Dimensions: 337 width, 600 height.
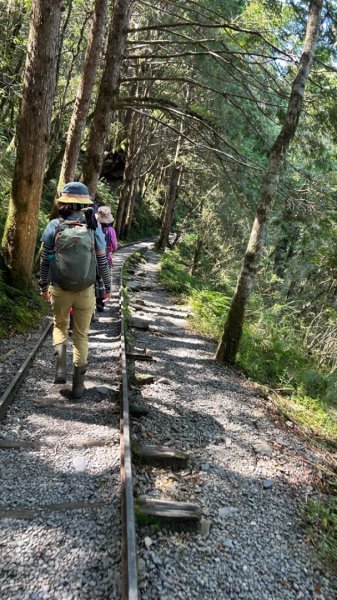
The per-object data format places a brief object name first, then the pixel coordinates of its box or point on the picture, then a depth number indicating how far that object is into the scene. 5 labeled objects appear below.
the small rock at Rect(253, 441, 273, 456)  4.85
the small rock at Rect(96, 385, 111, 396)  5.40
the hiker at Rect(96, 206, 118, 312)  7.13
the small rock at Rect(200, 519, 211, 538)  3.32
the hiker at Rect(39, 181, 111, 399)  4.54
